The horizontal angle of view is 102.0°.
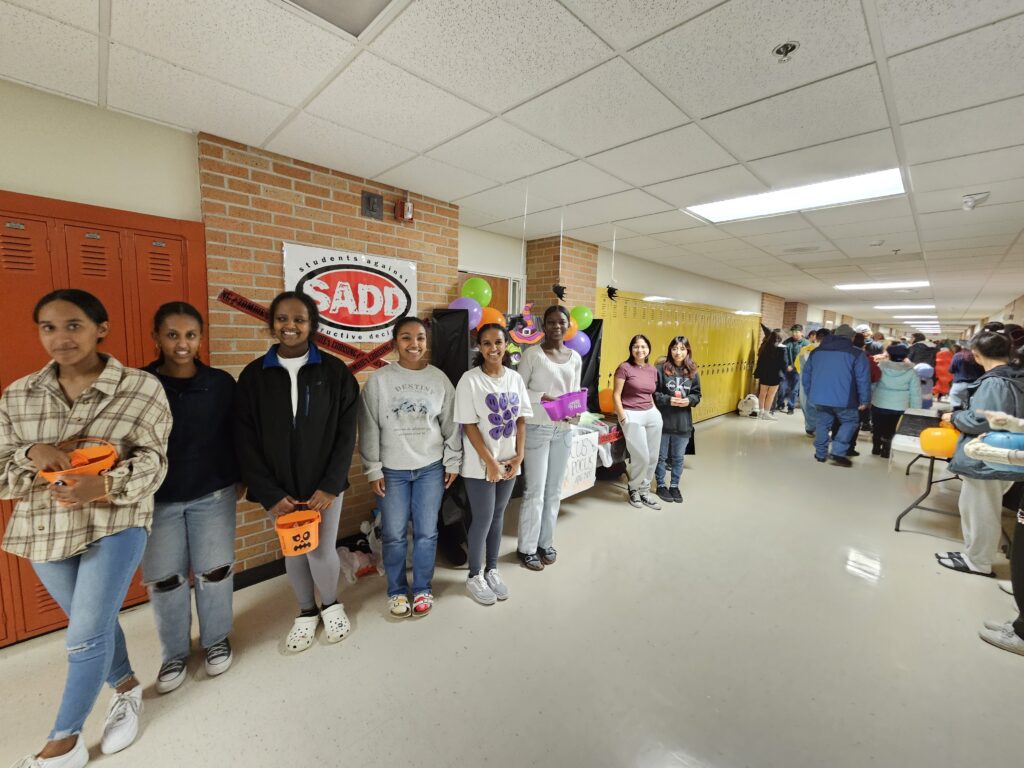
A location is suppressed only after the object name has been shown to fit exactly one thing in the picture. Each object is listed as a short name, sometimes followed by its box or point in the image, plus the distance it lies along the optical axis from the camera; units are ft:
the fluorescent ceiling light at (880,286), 21.86
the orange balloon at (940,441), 9.02
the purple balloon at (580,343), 11.74
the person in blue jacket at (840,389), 16.22
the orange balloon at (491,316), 10.24
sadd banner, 8.46
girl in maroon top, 11.61
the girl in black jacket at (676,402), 12.17
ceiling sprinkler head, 4.78
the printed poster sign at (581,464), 10.76
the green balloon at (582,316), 12.84
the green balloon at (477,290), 10.28
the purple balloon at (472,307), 9.51
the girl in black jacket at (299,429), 5.78
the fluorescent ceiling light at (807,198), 8.99
